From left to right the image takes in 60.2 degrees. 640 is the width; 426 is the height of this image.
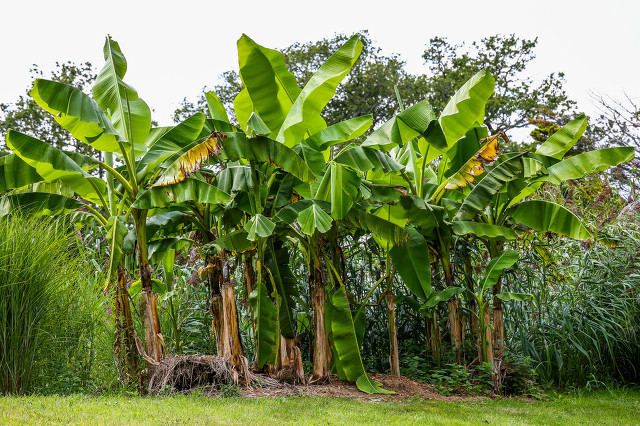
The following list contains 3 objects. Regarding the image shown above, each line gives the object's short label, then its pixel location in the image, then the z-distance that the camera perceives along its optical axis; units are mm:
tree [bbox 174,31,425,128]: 25047
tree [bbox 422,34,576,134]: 24094
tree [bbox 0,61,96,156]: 22531
